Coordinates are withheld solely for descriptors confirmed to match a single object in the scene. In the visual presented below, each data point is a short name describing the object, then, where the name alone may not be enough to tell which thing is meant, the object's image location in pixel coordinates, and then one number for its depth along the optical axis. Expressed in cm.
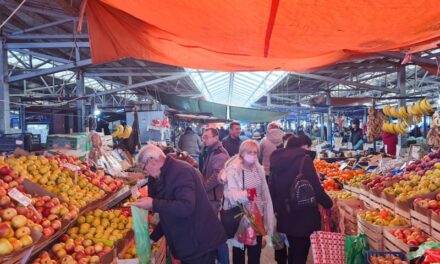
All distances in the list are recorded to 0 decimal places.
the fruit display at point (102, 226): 349
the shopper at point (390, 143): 955
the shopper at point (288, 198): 390
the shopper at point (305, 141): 408
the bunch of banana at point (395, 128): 888
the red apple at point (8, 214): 265
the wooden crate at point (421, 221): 369
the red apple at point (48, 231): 282
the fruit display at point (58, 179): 364
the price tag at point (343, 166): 793
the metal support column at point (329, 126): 1113
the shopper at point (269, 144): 641
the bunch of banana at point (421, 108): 761
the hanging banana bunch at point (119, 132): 812
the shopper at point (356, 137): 1106
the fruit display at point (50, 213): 289
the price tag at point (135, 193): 340
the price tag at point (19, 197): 281
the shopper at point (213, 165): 481
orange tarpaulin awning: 237
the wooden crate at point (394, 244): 348
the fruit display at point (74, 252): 294
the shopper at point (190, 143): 1040
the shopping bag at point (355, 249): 380
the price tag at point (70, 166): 420
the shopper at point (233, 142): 721
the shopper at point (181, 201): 297
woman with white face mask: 383
